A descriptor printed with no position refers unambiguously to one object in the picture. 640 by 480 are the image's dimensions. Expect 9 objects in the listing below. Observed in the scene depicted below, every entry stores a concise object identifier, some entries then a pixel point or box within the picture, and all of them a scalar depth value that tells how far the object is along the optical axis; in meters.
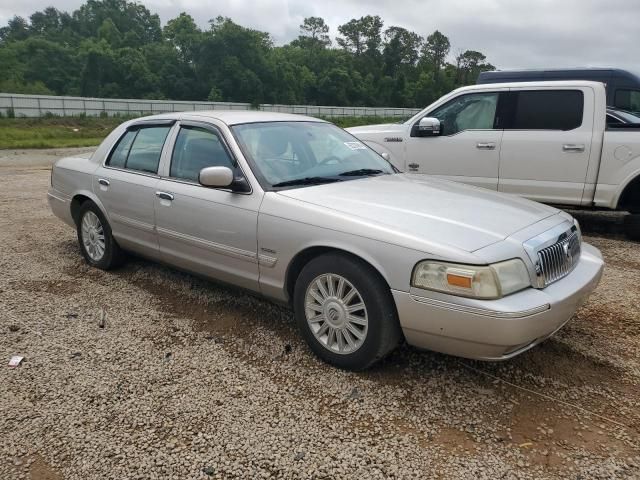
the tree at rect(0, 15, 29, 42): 96.06
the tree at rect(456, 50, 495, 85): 98.50
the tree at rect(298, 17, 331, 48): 113.62
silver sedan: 2.82
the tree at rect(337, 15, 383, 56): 105.06
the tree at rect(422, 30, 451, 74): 105.38
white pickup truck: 6.27
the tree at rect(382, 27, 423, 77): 103.44
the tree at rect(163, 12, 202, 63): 79.31
